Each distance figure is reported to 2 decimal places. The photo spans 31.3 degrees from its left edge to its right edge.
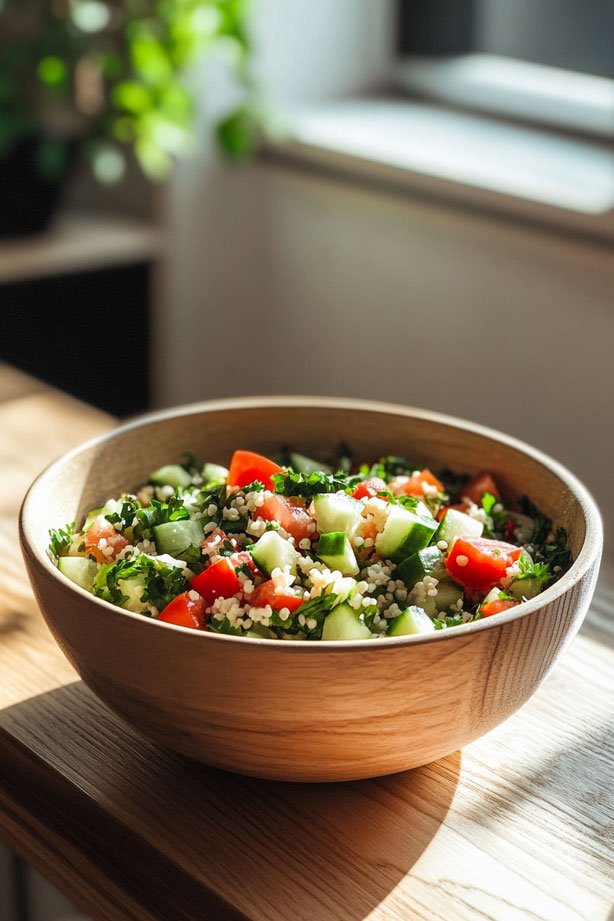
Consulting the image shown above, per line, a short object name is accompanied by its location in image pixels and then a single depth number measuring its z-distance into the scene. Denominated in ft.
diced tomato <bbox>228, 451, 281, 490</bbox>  3.31
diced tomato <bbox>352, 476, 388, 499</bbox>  3.21
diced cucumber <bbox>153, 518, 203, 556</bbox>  3.00
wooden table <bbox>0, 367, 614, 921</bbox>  2.60
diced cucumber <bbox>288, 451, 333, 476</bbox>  3.80
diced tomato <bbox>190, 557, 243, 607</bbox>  2.78
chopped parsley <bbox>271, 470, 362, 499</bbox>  3.12
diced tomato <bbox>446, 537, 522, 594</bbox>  2.95
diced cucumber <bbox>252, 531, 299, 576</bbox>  2.79
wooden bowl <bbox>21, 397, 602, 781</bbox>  2.46
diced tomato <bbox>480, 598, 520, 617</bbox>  2.77
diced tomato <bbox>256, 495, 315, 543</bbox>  3.00
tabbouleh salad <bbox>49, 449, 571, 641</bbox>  2.72
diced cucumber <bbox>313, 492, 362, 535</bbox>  2.94
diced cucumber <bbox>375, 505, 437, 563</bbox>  2.90
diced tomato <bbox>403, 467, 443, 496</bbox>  3.53
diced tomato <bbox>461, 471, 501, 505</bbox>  3.66
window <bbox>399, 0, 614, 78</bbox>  7.69
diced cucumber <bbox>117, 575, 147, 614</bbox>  2.82
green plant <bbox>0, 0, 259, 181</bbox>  7.95
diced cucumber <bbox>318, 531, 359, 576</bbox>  2.82
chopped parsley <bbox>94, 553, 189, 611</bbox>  2.81
